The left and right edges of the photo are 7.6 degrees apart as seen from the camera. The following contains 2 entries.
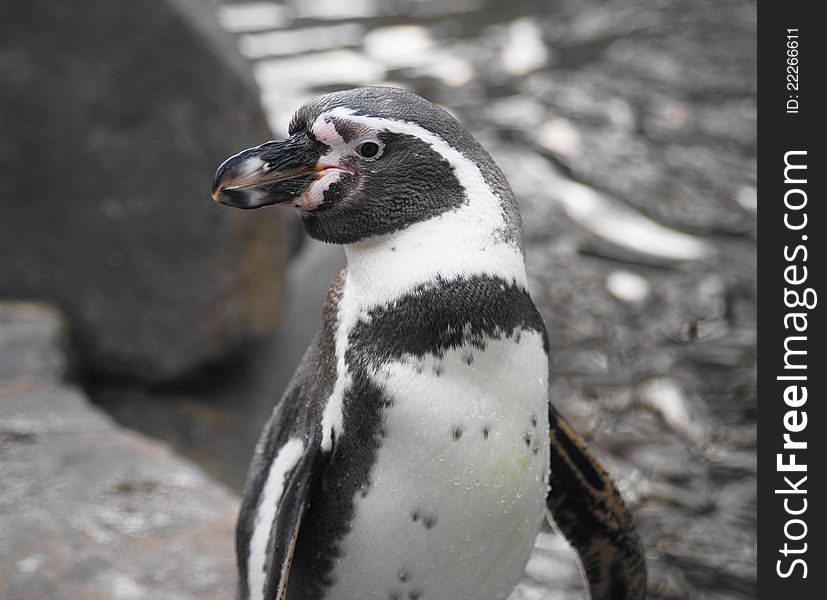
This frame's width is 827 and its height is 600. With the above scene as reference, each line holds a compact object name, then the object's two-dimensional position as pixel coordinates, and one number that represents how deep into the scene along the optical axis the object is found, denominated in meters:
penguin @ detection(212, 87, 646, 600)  3.37
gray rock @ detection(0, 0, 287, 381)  4.63
